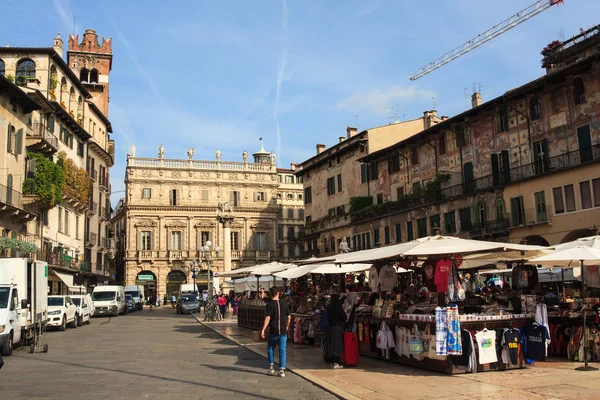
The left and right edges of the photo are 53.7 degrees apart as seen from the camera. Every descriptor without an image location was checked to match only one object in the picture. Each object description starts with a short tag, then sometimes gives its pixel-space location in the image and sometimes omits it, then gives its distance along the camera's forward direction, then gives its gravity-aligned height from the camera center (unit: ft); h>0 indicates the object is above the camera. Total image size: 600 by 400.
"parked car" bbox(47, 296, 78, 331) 87.06 -2.99
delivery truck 52.26 -0.80
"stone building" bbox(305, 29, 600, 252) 95.04 +20.72
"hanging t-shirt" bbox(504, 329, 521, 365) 37.47 -4.21
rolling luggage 41.50 -4.63
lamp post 116.43 +6.38
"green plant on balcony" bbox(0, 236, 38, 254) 94.71 +7.90
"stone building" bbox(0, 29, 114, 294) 123.65 +31.27
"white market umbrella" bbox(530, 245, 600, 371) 40.81 +1.36
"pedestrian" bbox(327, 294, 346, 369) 40.93 -3.13
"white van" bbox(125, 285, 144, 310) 183.29 -1.43
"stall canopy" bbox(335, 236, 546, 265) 38.44 +1.95
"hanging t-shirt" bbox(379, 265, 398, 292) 48.14 +0.26
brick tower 204.33 +78.71
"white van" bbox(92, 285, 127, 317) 136.36 -2.17
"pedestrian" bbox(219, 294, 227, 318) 125.16 -3.90
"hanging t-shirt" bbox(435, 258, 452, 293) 40.68 +0.30
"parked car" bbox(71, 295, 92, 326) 101.50 -2.96
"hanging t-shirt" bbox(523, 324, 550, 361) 38.22 -4.24
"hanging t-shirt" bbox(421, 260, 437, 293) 42.45 +0.32
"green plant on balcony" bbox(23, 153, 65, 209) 118.83 +22.53
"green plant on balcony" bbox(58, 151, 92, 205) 140.26 +27.98
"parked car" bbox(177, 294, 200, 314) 150.00 -4.32
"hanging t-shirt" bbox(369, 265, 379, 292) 49.47 +0.21
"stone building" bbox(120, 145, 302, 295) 225.35 +28.12
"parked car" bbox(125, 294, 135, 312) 169.56 -3.82
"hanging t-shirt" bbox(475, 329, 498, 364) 36.36 -4.20
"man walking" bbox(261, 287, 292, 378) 38.04 -2.68
